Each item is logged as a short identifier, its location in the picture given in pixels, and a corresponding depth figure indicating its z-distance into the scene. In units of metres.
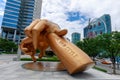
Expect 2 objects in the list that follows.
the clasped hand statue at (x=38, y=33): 6.95
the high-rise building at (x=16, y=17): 45.93
